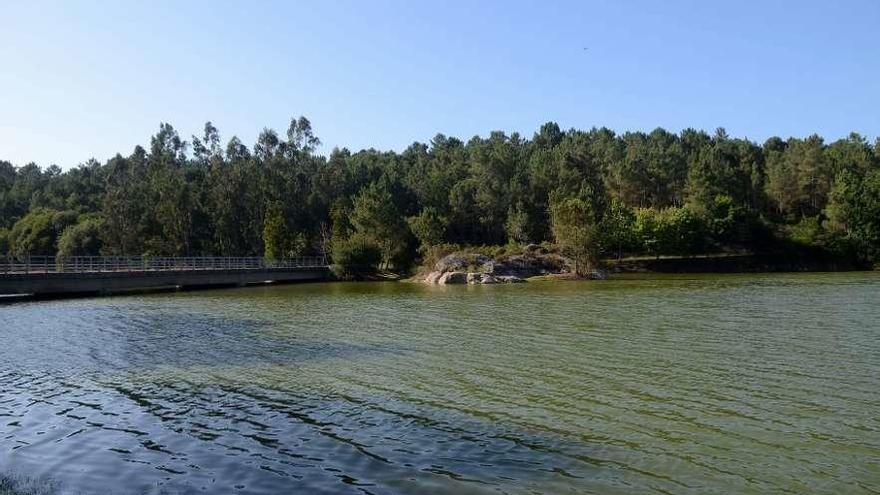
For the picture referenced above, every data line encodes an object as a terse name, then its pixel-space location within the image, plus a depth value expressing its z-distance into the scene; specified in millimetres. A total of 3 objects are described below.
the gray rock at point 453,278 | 78438
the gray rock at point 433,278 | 80438
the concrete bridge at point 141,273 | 60156
